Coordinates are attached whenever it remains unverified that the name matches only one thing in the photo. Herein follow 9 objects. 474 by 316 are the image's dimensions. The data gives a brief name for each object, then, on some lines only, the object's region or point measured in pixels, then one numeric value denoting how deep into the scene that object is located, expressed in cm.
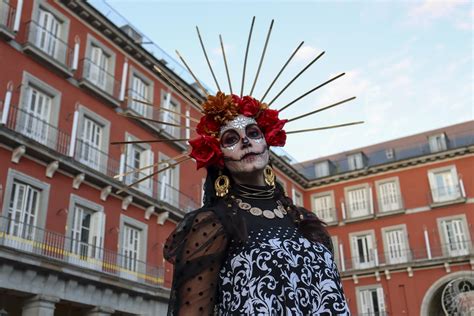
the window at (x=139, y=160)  1861
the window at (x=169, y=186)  1975
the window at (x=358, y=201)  3030
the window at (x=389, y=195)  2947
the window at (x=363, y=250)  2895
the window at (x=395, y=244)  2809
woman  252
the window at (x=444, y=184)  2784
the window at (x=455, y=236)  2647
